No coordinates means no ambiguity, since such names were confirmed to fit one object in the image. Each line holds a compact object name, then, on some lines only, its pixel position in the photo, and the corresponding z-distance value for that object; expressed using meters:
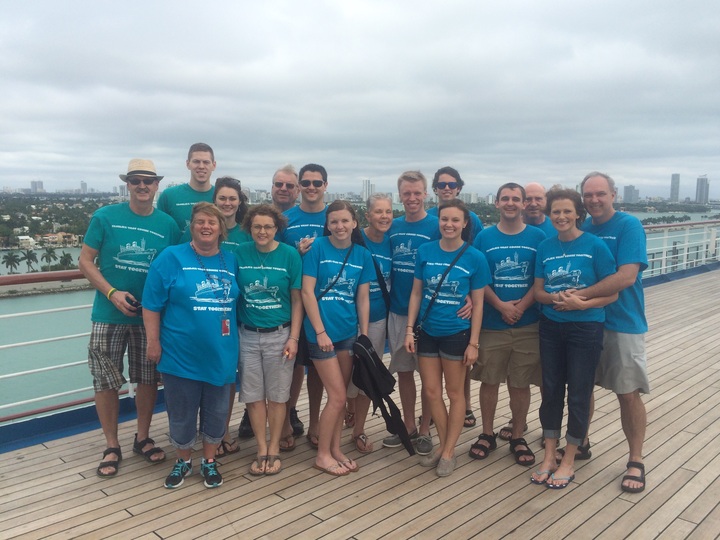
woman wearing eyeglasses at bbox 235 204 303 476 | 2.61
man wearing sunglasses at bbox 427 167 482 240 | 3.10
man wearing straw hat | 2.64
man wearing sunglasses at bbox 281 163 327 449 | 2.93
